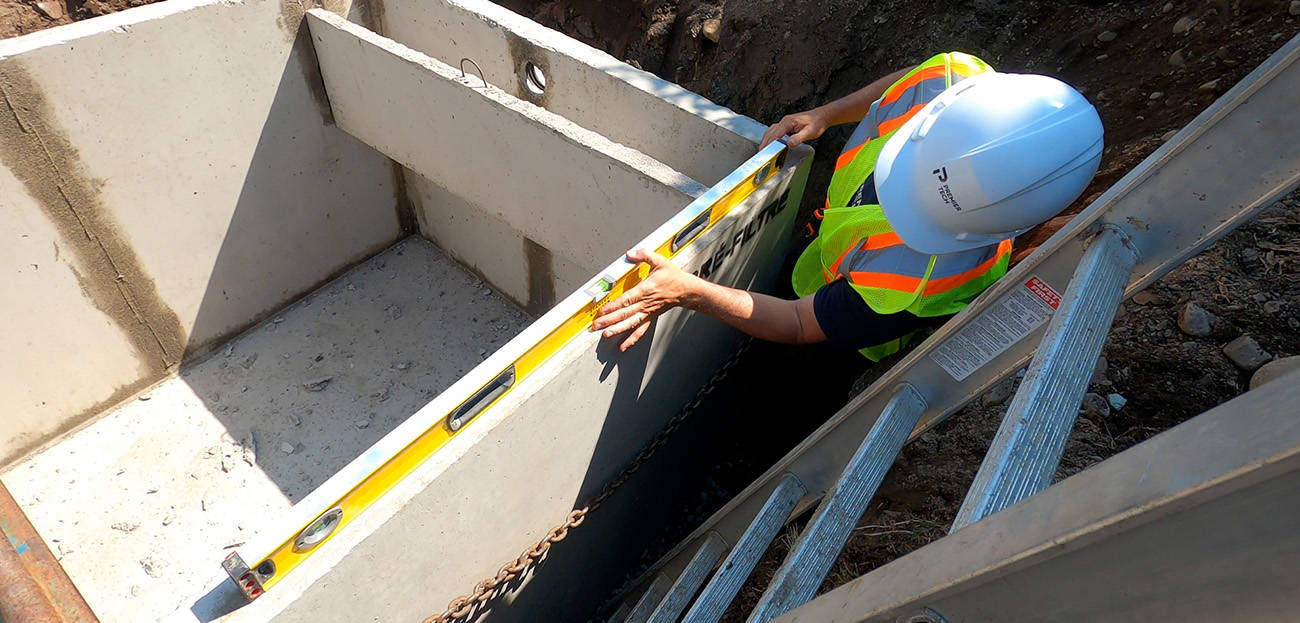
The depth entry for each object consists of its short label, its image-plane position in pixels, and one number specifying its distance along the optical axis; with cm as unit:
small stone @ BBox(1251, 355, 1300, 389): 209
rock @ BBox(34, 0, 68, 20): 504
